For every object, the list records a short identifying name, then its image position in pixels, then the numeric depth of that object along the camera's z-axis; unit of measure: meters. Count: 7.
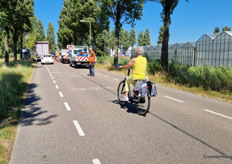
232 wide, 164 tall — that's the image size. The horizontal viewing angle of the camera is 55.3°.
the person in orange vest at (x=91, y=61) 17.26
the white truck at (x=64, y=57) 37.51
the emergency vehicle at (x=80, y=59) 25.72
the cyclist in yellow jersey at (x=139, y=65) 6.16
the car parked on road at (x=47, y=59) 34.66
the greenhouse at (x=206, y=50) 22.89
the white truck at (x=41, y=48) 42.25
